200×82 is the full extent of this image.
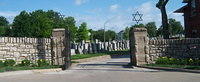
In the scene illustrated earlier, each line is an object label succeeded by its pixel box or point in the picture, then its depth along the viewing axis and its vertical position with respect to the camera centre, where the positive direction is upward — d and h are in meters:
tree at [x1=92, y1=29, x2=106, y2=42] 69.62 +4.21
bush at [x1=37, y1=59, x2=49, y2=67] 12.41 -0.80
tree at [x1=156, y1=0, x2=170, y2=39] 20.14 +2.88
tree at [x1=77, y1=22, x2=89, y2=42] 47.53 +3.35
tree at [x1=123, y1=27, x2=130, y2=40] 67.83 +4.05
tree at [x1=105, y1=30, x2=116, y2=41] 70.38 +4.24
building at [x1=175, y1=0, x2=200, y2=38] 23.00 +3.29
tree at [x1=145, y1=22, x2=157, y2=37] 55.83 +4.95
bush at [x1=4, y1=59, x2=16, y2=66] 11.67 -0.73
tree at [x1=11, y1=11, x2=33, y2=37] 35.86 +3.96
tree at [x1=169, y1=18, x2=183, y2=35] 53.17 +4.99
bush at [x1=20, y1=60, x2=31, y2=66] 12.15 -0.81
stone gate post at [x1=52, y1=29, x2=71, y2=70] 12.94 +0.07
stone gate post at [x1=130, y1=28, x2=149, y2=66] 13.08 +0.12
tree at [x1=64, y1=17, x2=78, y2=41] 46.44 +5.61
